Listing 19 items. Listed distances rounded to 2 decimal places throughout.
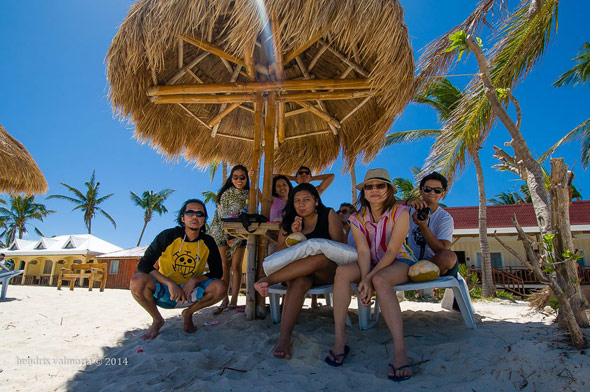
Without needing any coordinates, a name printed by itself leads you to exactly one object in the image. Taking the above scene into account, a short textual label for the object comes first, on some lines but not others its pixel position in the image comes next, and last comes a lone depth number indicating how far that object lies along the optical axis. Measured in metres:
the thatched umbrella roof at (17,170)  8.40
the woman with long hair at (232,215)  4.20
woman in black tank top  2.52
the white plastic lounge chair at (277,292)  2.72
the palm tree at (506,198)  27.13
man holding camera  2.88
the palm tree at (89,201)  32.06
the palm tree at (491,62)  4.50
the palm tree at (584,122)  10.29
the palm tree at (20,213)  32.88
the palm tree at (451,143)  5.48
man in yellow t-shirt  3.01
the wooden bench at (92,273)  10.53
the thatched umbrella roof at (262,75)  3.41
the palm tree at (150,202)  33.78
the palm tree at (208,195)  20.83
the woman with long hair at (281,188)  4.51
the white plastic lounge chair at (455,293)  2.45
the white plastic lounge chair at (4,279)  6.62
